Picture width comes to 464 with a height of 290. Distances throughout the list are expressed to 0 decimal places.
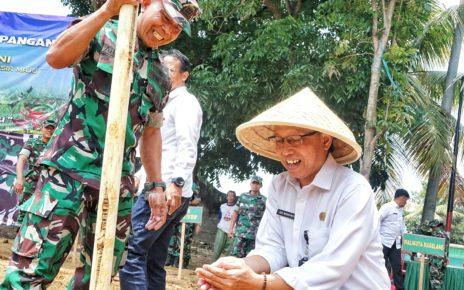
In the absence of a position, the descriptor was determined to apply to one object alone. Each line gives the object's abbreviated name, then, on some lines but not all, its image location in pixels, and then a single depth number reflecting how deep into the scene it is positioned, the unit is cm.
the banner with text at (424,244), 872
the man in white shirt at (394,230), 1165
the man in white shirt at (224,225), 1243
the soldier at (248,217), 988
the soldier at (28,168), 693
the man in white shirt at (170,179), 365
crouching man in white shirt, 239
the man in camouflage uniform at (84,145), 250
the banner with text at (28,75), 876
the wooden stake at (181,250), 825
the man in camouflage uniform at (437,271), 1095
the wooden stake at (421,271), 905
